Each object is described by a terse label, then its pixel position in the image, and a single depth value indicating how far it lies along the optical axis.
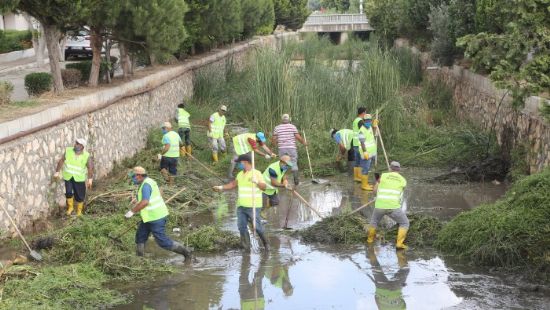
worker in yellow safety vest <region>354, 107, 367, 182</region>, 17.52
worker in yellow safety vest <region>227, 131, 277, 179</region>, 16.70
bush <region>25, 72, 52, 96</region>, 19.06
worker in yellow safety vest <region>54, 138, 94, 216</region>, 14.04
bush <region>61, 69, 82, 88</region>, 19.55
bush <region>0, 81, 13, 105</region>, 15.71
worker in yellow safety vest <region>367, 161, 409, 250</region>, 12.34
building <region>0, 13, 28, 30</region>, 50.23
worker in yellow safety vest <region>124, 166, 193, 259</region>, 11.15
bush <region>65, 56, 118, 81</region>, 20.89
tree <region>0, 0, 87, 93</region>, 15.97
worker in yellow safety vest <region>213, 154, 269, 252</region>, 12.18
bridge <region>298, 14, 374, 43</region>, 73.69
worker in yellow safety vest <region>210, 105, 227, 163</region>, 19.78
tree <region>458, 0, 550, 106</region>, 14.87
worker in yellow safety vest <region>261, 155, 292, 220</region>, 13.39
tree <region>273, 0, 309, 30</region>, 60.03
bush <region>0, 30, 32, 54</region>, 39.69
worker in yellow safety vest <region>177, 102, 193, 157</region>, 20.47
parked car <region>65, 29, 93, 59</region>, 38.66
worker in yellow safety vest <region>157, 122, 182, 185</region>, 16.98
